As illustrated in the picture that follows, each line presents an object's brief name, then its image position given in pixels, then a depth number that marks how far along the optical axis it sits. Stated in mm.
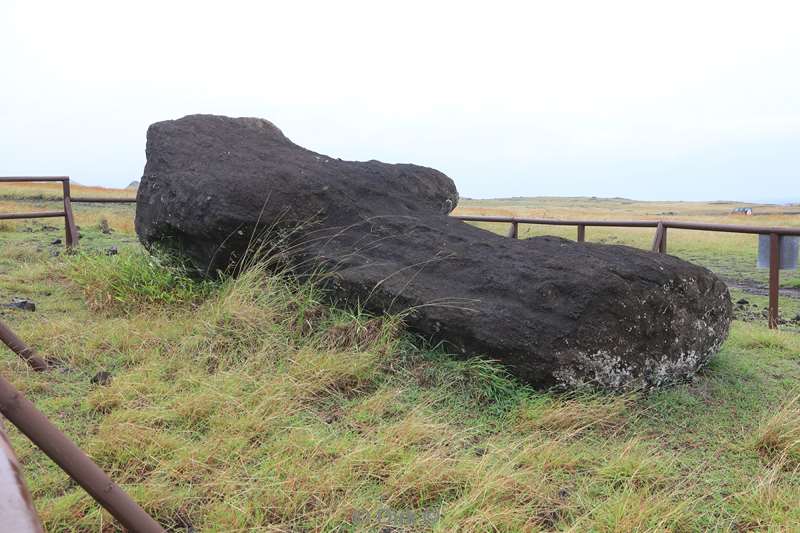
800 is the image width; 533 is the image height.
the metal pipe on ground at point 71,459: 1595
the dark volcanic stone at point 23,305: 5379
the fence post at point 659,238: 7440
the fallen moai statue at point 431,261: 3732
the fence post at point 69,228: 8820
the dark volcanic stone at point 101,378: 3738
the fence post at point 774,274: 6146
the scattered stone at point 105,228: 11850
